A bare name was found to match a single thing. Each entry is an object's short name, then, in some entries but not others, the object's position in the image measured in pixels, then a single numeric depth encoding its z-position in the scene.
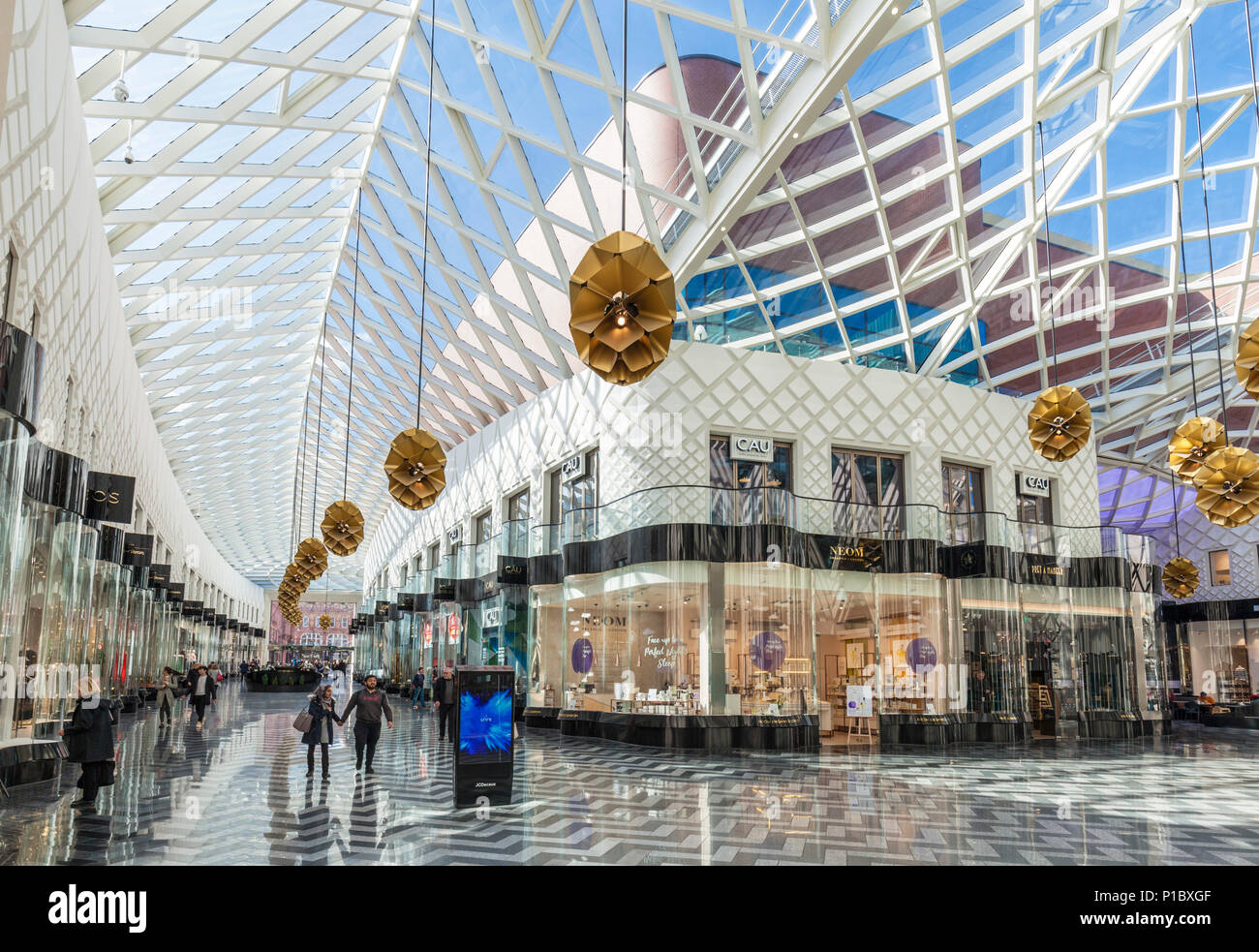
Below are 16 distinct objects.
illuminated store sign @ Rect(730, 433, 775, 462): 21.41
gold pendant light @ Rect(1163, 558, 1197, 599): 26.11
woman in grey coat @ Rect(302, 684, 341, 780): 13.52
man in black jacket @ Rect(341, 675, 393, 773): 14.18
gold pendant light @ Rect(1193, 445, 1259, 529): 14.62
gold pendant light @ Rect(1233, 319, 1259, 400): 10.89
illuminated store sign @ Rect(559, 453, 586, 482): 23.72
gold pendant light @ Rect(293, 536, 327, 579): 27.98
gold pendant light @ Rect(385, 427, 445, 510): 13.26
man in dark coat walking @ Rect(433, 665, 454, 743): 19.50
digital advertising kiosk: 10.77
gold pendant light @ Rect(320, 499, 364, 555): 20.42
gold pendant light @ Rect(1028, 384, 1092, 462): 15.95
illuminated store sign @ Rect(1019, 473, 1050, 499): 25.09
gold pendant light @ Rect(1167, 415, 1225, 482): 15.80
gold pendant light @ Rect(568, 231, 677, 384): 7.62
